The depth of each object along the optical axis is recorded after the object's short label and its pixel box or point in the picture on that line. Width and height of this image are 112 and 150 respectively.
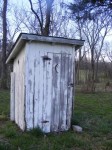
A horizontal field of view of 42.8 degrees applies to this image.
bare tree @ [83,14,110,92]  12.84
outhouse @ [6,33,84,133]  3.57
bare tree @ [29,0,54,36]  9.32
